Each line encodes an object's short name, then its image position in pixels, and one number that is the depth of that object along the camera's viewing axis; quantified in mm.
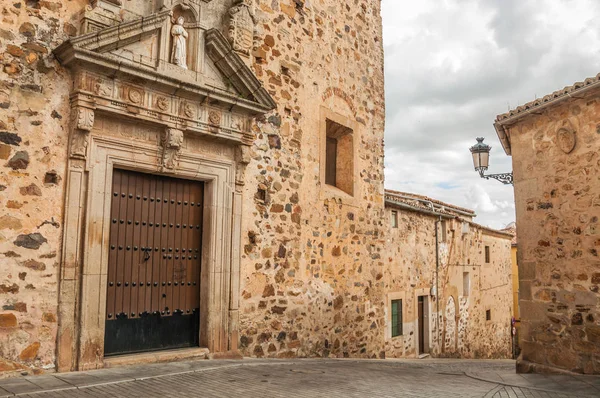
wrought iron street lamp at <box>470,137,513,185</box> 9719
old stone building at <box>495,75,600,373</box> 6324
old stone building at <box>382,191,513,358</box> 11820
